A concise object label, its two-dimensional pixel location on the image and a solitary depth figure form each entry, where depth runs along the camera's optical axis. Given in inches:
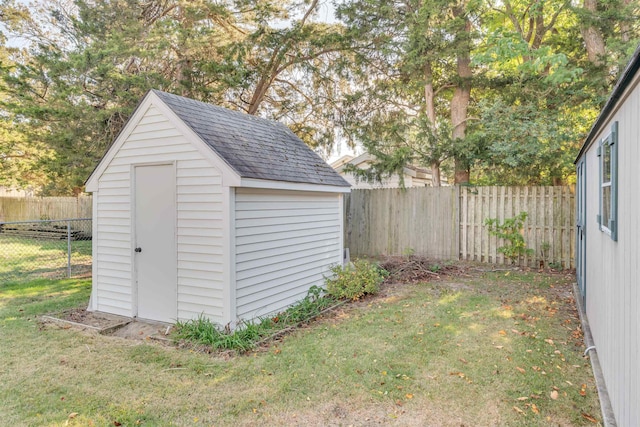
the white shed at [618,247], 84.9
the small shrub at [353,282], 257.6
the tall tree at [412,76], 389.4
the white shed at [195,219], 191.5
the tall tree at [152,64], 361.4
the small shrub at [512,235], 341.4
